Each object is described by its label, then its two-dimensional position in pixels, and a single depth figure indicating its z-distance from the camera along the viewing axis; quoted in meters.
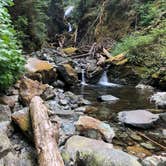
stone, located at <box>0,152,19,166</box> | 1.86
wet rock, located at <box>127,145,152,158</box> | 2.48
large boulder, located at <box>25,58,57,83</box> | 4.90
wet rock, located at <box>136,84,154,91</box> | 6.15
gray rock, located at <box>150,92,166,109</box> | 4.29
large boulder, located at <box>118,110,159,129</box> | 3.22
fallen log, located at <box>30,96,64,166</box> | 1.76
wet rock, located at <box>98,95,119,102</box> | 4.56
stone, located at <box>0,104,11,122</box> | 2.59
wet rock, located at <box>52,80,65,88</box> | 5.63
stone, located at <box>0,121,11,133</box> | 2.35
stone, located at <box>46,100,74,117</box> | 3.42
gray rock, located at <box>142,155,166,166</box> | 2.18
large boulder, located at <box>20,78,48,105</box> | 3.35
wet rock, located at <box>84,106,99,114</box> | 3.78
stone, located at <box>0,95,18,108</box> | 2.96
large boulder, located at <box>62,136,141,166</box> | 1.92
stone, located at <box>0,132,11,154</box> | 1.92
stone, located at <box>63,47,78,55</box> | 9.45
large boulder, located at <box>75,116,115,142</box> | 2.70
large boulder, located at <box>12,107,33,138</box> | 2.32
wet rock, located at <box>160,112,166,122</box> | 3.51
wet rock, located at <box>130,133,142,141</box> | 2.87
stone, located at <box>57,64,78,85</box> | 5.94
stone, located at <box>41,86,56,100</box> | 4.07
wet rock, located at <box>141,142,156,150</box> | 2.65
